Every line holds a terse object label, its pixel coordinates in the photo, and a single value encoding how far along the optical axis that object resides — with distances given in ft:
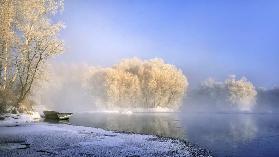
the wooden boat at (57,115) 213.66
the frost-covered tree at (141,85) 456.45
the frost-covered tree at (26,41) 170.19
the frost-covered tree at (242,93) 549.54
